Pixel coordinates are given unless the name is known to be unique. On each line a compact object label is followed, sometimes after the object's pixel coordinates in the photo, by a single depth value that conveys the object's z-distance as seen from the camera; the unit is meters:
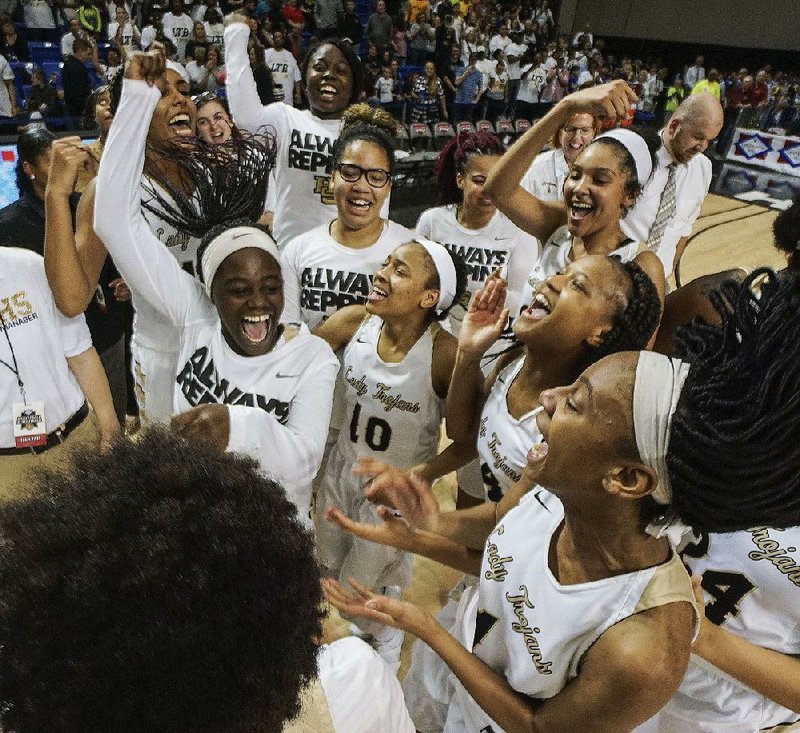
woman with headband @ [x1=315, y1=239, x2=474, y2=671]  2.20
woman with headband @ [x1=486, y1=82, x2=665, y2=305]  2.31
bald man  3.49
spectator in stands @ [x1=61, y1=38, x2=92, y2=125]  7.05
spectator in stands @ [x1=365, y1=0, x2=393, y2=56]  10.89
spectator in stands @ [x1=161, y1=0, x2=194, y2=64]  8.73
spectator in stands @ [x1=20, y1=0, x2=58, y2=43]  8.18
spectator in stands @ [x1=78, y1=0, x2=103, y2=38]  8.23
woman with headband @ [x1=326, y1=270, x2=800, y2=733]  1.04
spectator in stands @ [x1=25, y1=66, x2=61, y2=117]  6.93
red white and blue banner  10.68
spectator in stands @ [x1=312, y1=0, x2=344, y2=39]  10.53
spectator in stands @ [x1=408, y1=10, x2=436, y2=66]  11.47
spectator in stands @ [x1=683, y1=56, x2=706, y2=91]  14.17
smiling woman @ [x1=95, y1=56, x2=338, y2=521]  1.75
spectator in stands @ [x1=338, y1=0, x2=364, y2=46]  10.52
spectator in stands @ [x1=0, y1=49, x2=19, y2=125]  6.74
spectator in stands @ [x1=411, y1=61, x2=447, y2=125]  9.70
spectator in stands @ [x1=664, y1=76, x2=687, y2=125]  13.10
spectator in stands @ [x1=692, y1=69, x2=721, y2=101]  11.71
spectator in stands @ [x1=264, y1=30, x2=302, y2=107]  8.26
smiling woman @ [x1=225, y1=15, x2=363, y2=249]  3.11
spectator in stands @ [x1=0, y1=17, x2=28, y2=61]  7.42
